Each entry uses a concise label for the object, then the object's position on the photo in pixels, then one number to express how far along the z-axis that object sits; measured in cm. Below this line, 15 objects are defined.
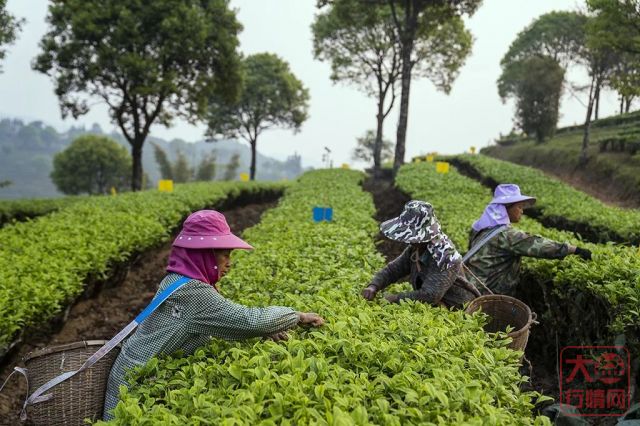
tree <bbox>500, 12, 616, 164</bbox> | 2048
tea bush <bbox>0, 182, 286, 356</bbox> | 448
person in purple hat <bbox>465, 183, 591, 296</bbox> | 420
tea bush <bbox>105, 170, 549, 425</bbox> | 183
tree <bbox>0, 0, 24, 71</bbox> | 1404
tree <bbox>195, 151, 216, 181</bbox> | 6856
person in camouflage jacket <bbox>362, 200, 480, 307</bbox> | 344
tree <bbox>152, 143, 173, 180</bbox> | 6750
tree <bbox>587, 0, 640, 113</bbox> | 1204
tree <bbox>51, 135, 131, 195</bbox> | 4972
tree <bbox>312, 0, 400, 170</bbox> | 2378
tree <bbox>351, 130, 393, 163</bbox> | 6072
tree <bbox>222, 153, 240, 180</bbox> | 7594
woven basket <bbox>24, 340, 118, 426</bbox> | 252
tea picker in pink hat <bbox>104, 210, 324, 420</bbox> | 247
